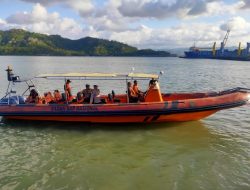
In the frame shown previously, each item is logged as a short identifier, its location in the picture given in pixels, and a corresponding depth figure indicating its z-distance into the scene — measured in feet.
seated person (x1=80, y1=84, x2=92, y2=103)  38.24
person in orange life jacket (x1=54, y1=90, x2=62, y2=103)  39.78
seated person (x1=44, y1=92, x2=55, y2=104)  39.40
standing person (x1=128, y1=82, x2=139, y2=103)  37.96
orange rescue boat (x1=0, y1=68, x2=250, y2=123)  34.88
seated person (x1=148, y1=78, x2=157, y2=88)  36.40
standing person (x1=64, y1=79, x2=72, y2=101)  38.22
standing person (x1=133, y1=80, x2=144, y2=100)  38.11
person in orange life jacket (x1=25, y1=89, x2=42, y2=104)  38.60
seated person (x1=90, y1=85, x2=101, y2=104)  37.55
